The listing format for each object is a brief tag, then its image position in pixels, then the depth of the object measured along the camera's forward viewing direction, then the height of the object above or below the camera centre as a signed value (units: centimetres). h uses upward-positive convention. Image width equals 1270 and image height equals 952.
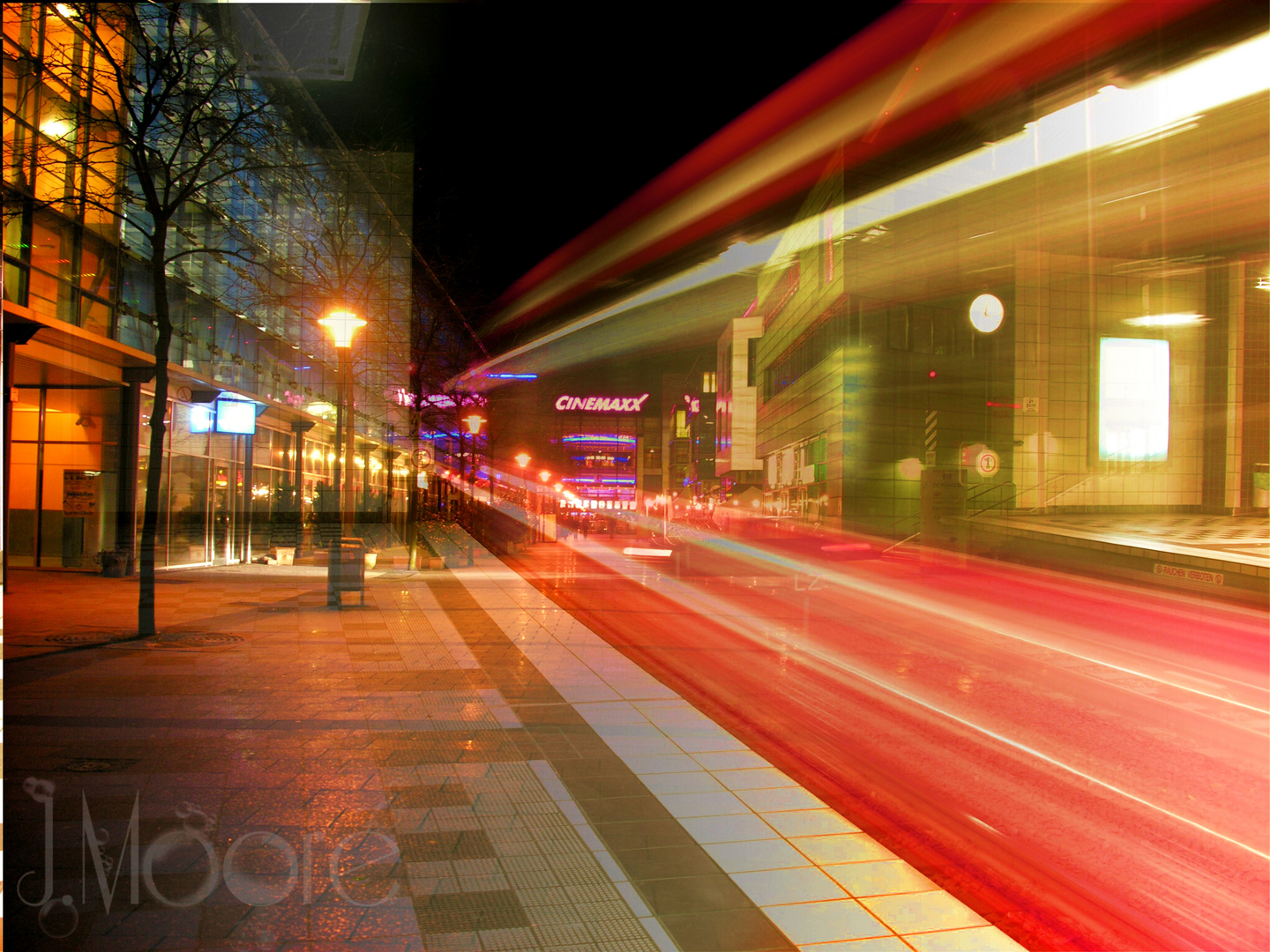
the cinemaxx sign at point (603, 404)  11350 +1092
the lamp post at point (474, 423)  2711 +184
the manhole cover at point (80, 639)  973 -206
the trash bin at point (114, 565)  1744 -203
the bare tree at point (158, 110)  1007 +481
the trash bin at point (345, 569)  1386 -170
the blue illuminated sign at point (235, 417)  2012 +140
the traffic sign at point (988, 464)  3064 +95
